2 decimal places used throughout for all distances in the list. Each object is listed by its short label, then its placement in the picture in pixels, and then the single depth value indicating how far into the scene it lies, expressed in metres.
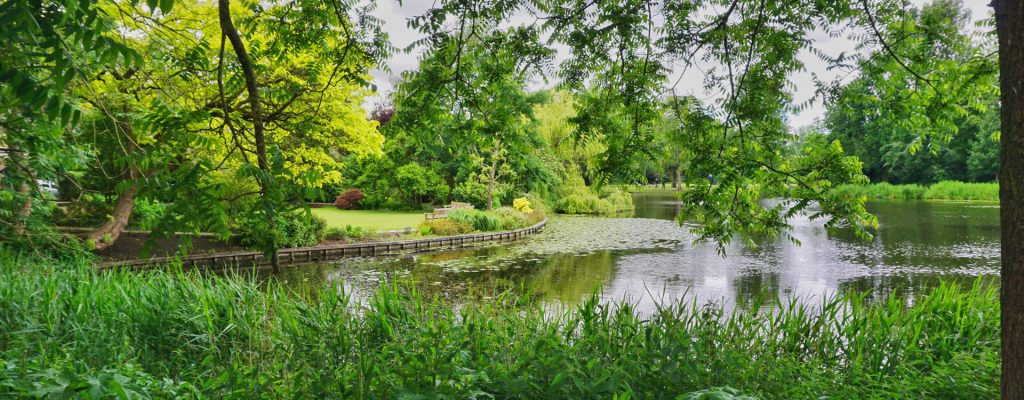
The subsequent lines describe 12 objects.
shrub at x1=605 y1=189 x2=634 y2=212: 30.55
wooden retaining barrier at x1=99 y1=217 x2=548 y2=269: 12.62
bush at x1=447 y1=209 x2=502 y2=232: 19.19
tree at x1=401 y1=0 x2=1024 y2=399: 3.79
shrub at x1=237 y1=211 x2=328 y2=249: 13.67
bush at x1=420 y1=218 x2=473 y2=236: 17.80
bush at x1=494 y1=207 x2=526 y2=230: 20.20
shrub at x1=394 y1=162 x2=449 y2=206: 26.33
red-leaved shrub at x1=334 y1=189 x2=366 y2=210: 27.28
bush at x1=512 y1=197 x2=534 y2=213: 23.50
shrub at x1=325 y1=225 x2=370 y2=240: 15.73
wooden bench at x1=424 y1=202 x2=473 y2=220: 20.03
